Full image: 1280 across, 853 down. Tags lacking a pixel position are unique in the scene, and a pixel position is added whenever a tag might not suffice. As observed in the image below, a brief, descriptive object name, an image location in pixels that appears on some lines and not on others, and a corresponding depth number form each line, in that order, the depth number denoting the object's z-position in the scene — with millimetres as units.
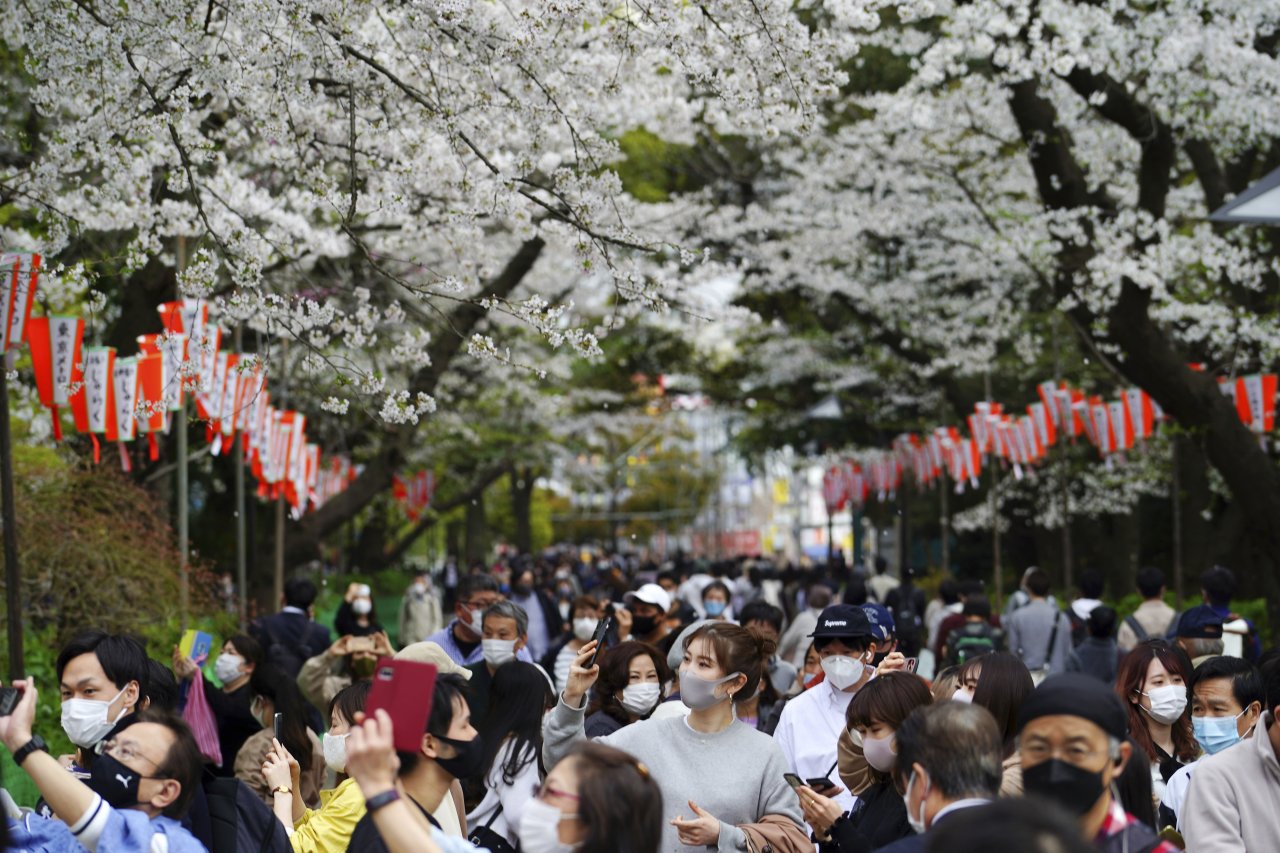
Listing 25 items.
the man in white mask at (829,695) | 12836
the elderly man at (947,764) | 7289
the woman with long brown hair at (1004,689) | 10227
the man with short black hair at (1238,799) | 9656
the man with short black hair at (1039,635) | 24437
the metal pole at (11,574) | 16859
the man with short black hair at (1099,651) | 20500
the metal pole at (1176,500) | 36750
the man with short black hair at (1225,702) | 11789
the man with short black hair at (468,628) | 18062
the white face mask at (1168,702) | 12250
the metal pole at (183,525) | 24703
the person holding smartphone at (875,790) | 9750
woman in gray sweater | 10391
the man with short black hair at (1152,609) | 23031
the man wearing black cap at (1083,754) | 6828
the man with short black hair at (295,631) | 21547
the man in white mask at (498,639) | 16328
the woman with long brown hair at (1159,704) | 12273
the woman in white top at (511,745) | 11141
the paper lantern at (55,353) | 19375
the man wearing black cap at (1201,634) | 16203
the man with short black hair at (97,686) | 10719
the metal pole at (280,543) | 32812
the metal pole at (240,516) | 30594
